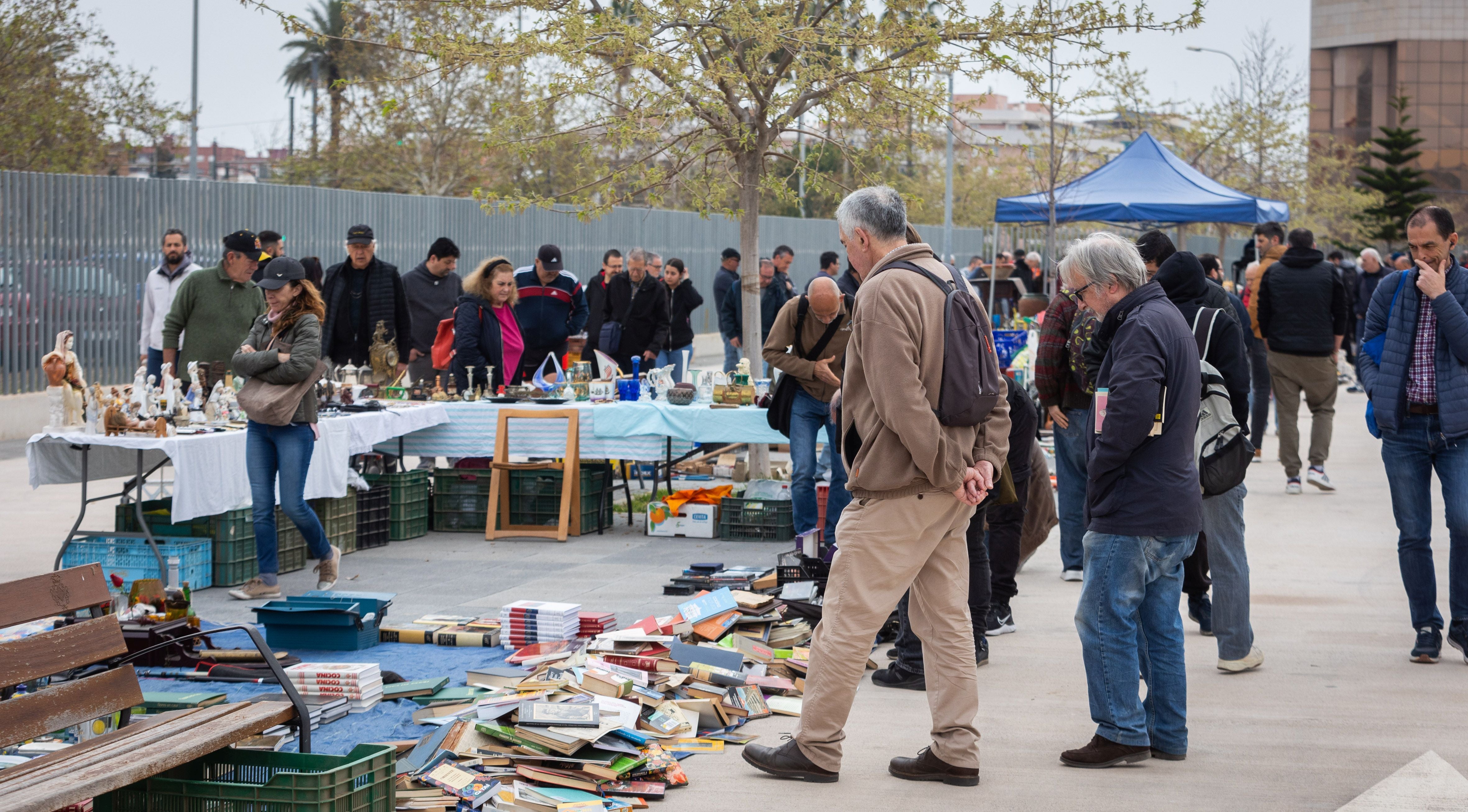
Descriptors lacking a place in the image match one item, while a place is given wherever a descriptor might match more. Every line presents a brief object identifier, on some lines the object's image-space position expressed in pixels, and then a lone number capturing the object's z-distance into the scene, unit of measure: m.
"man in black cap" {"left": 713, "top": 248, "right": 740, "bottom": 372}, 17.56
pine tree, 43.66
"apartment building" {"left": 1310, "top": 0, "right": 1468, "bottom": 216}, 62.34
